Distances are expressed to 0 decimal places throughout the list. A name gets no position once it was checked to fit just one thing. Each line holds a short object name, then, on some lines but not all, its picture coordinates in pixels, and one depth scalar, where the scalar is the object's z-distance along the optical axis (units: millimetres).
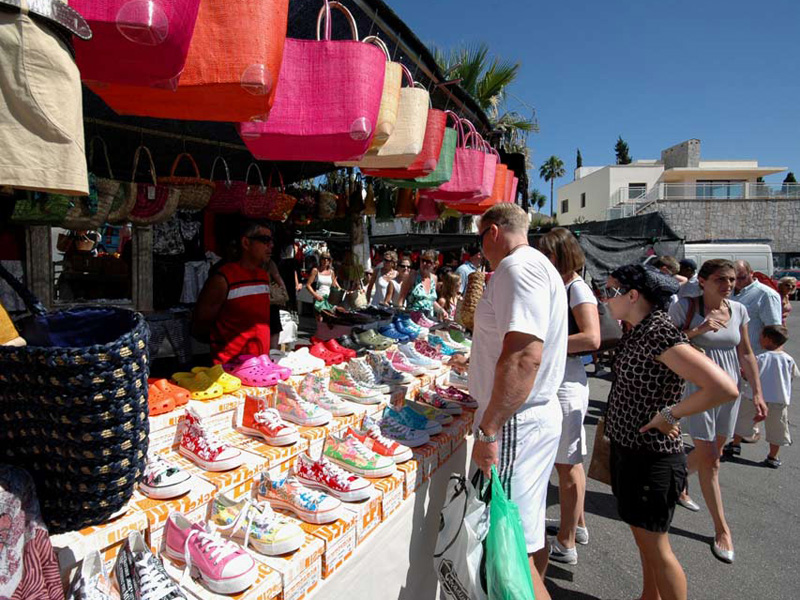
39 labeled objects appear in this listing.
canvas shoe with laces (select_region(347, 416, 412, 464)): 2316
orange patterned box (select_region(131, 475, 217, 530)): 1506
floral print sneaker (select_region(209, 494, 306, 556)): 1576
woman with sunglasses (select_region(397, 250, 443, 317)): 6223
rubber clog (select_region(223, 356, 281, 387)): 2462
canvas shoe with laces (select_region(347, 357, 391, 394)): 2979
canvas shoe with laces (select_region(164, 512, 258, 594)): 1396
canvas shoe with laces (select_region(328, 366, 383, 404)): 2785
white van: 13586
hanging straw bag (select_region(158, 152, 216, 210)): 3242
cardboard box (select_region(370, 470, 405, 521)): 2041
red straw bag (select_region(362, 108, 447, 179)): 2668
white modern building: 38344
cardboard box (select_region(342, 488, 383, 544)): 1877
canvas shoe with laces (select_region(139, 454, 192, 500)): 1592
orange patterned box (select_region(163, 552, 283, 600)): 1389
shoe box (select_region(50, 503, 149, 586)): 1236
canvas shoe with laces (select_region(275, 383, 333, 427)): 2340
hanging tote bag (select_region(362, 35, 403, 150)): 2030
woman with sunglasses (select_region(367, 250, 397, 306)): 7195
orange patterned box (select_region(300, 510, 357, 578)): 1676
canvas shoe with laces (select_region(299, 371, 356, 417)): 2559
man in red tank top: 2811
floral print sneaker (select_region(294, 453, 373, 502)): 1951
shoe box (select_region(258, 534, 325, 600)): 1502
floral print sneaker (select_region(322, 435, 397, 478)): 2154
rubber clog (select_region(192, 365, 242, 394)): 2282
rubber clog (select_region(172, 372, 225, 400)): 2150
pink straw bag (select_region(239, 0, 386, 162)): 1705
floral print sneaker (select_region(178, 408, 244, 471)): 1827
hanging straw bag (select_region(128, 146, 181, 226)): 3166
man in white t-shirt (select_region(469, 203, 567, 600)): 1917
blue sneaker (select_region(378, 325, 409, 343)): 4105
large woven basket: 1099
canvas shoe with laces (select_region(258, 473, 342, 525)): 1781
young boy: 4676
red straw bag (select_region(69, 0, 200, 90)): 1072
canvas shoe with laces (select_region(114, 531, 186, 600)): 1272
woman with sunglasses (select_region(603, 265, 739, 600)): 2119
